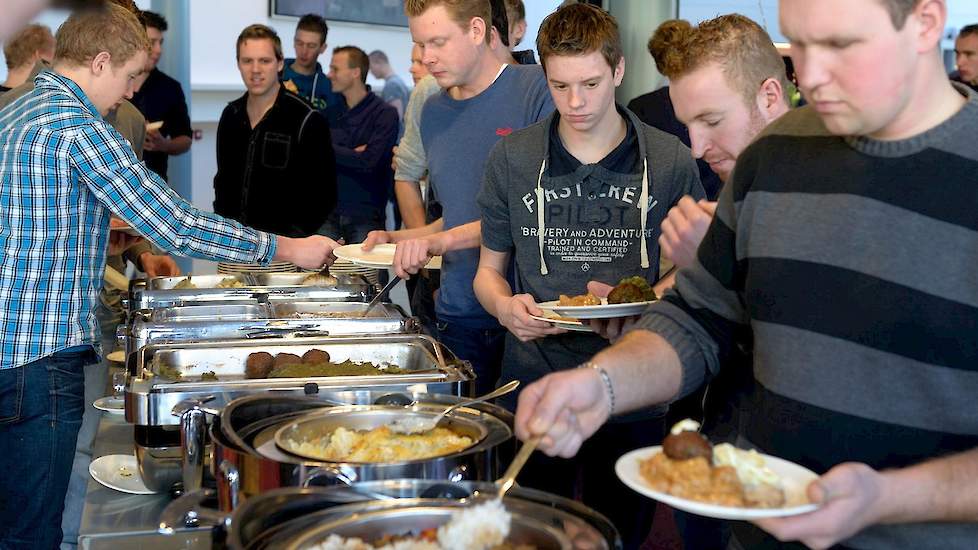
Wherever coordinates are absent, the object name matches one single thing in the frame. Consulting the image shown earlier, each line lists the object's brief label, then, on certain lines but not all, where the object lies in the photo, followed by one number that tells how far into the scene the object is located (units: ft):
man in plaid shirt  7.32
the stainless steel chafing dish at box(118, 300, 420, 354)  7.23
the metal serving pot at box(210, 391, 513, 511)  4.17
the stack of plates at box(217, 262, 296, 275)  10.09
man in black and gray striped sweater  3.53
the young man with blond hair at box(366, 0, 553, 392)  8.57
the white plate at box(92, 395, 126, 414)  6.81
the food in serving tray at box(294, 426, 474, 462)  4.62
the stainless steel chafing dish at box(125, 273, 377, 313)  8.68
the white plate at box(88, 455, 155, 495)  5.56
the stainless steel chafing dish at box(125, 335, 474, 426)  5.49
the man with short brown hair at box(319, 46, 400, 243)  17.38
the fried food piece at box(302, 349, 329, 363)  6.40
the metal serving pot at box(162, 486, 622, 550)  3.61
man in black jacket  13.35
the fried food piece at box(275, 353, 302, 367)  6.39
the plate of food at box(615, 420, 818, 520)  3.34
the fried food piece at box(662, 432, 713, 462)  3.63
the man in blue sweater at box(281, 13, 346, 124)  18.95
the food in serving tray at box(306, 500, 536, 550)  3.57
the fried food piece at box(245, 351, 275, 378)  6.34
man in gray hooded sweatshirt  6.73
